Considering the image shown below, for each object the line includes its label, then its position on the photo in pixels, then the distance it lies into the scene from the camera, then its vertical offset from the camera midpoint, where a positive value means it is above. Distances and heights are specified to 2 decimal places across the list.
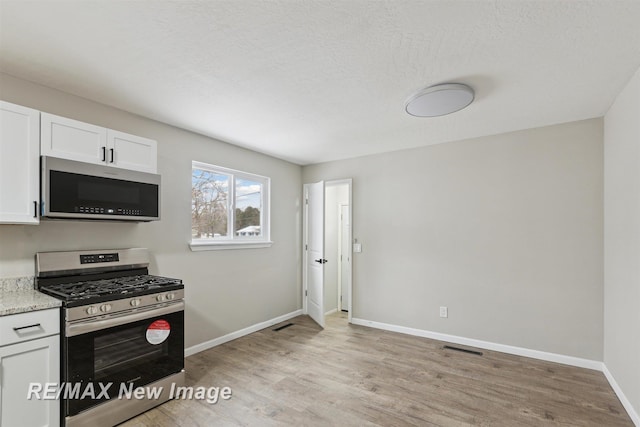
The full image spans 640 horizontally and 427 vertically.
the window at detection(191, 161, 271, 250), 3.73 +0.07
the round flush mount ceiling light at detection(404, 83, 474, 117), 2.44 +0.96
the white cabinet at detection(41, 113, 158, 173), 2.23 +0.54
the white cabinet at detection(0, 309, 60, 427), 1.76 -0.92
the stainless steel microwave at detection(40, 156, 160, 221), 2.20 +0.17
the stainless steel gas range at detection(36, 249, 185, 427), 2.02 -0.88
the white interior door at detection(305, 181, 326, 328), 4.67 -0.59
